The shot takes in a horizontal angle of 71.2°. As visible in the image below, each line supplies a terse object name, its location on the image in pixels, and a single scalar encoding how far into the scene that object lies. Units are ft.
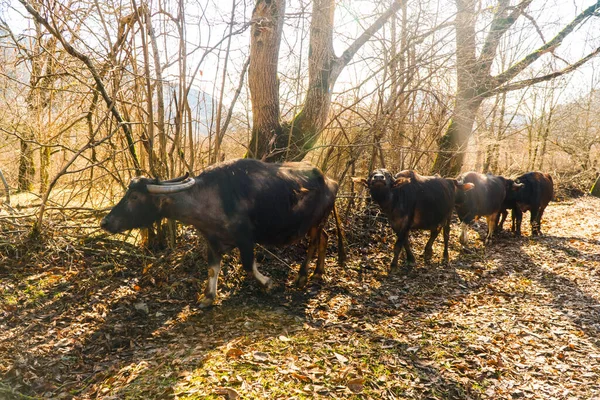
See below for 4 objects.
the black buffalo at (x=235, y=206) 16.46
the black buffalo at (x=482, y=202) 30.04
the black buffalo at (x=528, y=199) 33.76
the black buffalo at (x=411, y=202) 22.76
